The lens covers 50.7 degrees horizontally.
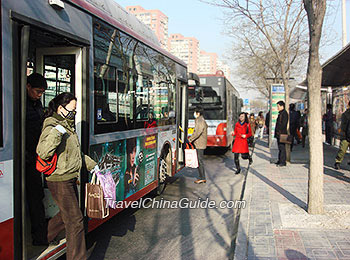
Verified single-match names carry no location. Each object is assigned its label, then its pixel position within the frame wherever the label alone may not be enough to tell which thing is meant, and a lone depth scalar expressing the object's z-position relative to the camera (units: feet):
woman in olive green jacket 12.44
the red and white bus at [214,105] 48.06
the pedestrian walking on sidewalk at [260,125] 82.43
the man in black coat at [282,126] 37.45
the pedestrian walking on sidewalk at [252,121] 67.31
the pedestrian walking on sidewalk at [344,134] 32.53
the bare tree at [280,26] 39.06
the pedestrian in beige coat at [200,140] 30.73
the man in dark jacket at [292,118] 45.09
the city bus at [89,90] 10.18
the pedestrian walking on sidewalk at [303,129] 61.75
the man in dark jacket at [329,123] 58.21
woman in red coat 33.86
